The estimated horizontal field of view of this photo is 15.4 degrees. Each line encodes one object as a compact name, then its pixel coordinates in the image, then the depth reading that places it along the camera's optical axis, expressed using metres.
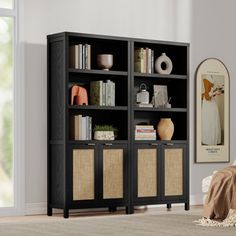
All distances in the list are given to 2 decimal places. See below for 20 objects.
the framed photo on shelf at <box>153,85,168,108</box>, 10.52
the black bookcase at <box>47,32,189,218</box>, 9.42
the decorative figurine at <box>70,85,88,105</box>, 9.60
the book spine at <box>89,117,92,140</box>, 9.70
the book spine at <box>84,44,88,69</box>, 9.67
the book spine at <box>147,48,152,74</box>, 10.30
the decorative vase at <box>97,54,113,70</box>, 9.90
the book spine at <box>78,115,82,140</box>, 9.59
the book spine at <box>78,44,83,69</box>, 9.59
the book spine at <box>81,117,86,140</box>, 9.61
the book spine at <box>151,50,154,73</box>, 10.39
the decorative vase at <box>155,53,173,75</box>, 10.45
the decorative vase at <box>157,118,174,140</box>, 10.42
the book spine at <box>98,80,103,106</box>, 9.78
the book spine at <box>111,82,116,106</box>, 9.88
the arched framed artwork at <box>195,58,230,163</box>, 11.29
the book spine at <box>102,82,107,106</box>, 9.80
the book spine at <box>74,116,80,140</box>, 9.59
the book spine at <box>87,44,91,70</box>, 9.71
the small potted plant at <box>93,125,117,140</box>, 9.74
